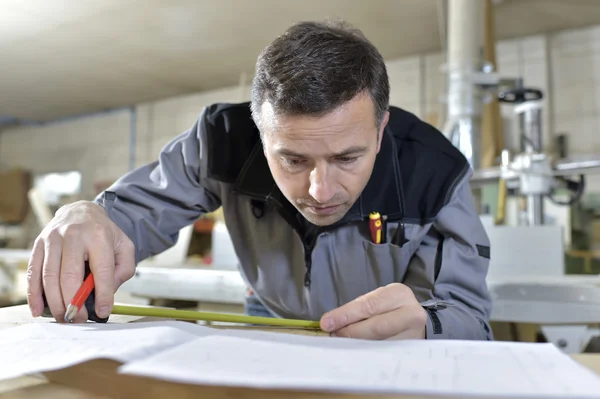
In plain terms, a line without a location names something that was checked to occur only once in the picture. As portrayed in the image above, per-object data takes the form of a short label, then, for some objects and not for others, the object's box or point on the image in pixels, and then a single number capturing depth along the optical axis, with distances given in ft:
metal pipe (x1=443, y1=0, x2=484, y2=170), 5.87
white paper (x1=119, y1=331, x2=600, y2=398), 1.27
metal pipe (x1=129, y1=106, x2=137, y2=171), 19.43
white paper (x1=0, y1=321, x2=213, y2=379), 1.55
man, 2.48
